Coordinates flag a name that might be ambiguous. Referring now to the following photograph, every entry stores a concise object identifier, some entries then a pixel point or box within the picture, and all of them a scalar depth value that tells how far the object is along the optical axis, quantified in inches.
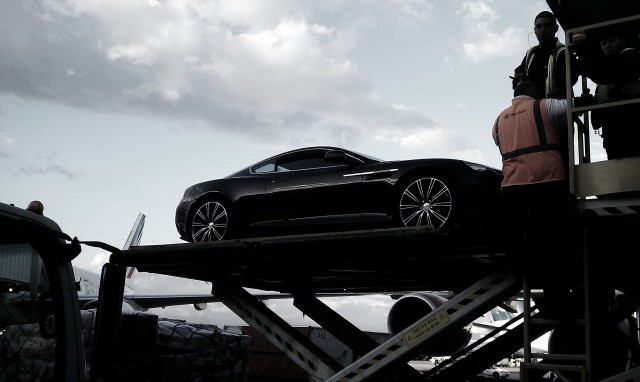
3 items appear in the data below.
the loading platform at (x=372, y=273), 225.9
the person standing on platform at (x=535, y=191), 208.7
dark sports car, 290.7
